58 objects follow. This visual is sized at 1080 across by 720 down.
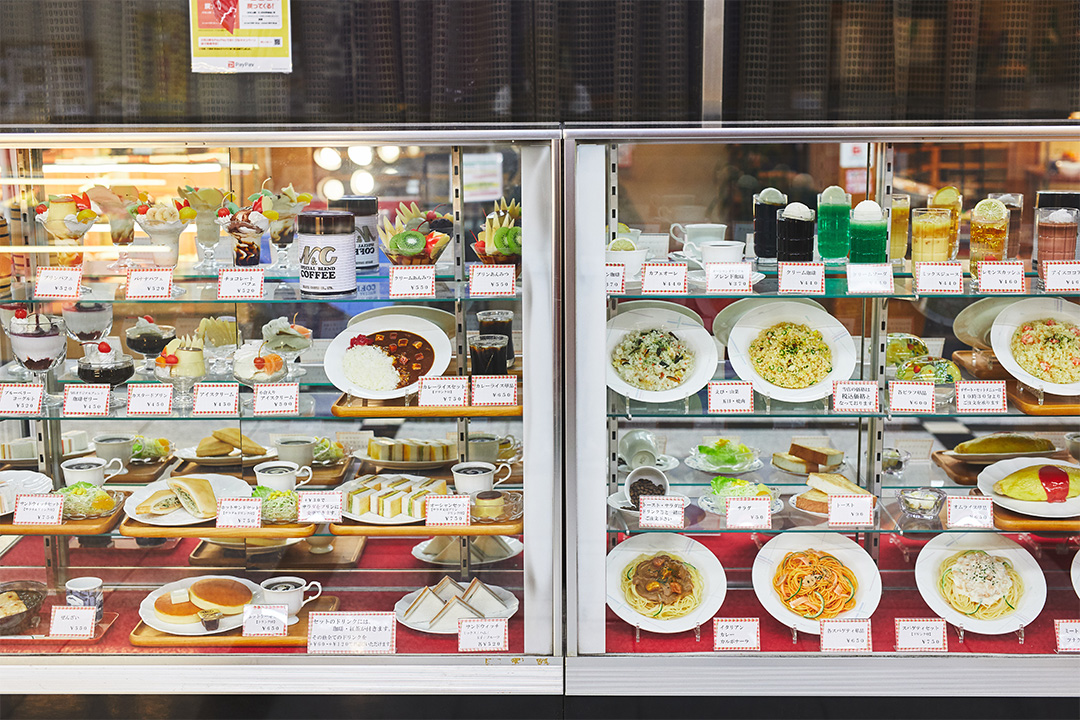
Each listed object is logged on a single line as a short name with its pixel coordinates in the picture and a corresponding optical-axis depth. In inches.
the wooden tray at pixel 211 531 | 103.2
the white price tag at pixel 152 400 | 101.4
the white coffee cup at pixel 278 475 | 107.3
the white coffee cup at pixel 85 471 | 111.7
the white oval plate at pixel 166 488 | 107.0
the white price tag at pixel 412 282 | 98.0
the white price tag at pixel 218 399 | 100.3
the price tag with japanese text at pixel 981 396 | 100.3
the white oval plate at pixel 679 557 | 105.7
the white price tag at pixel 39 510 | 103.6
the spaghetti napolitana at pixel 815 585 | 107.3
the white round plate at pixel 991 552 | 106.1
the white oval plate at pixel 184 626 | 106.2
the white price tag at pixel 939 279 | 96.6
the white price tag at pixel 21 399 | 102.3
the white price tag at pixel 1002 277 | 97.0
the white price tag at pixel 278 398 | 101.5
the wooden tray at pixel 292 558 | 118.7
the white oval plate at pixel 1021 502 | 105.1
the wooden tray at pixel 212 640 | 104.4
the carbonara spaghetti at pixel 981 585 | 106.7
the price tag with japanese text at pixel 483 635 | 101.8
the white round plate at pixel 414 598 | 107.0
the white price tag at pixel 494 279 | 97.1
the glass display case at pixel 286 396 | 99.3
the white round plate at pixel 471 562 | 119.3
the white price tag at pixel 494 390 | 101.0
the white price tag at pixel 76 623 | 104.3
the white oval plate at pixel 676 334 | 103.4
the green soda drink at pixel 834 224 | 100.3
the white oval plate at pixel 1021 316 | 105.0
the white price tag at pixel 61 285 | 100.5
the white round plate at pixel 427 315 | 108.7
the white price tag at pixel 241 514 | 103.6
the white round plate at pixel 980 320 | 109.5
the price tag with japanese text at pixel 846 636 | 101.8
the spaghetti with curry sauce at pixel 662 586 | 106.3
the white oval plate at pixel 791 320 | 103.9
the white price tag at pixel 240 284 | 98.1
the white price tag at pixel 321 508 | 103.8
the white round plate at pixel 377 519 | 105.3
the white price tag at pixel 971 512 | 102.2
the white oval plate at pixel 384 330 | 103.2
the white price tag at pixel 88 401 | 102.4
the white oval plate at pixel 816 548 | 107.5
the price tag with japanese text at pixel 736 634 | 102.6
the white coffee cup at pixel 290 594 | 106.8
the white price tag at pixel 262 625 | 105.3
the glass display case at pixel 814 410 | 98.1
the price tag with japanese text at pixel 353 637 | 102.4
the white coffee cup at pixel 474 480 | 106.4
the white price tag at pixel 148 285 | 99.3
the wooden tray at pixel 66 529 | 103.1
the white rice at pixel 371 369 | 103.9
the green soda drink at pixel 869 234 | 98.5
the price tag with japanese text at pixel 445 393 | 101.0
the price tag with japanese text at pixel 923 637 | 102.0
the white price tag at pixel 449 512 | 102.3
